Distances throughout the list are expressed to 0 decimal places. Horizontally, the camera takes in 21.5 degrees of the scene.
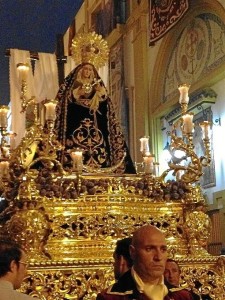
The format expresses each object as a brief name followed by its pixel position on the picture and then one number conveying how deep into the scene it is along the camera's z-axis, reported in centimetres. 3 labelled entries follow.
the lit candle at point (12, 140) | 734
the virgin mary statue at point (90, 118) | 635
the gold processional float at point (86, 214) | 489
